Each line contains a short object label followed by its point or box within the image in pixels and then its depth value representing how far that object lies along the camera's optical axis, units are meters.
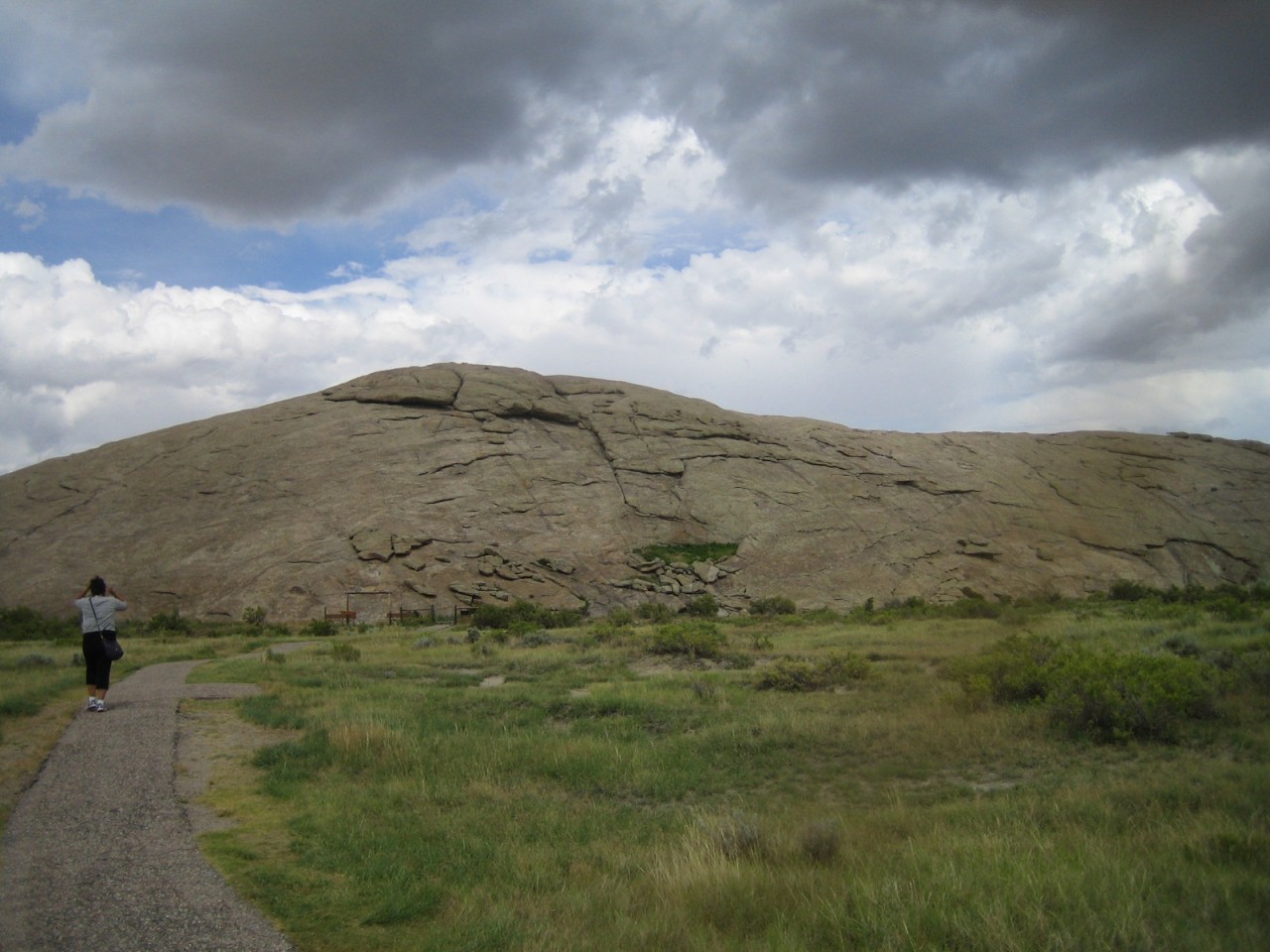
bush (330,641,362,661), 20.64
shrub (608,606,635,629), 31.84
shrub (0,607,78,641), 30.91
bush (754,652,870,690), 14.16
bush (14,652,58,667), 18.73
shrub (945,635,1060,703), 10.82
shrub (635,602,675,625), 34.78
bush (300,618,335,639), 31.42
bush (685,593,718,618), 37.00
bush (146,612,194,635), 32.44
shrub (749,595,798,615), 37.66
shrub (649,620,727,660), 19.56
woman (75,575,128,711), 12.77
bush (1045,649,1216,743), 8.89
